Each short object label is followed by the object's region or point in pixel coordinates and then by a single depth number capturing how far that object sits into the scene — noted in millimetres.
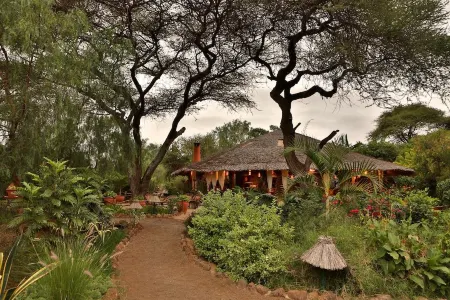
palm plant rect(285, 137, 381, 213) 8391
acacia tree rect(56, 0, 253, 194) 10750
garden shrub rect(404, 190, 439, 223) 7809
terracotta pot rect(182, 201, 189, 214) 16266
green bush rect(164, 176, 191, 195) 26156
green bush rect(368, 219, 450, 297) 5656
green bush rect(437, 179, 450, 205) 16000
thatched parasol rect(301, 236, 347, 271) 5520
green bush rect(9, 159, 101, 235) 6426
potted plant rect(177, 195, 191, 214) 16286
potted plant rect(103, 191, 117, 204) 17662
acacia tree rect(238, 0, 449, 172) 10891
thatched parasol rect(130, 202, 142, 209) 12767
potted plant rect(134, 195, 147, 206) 16884
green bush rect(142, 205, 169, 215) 15798
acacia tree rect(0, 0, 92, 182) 7074
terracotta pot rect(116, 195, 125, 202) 19797
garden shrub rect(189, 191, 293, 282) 6125
